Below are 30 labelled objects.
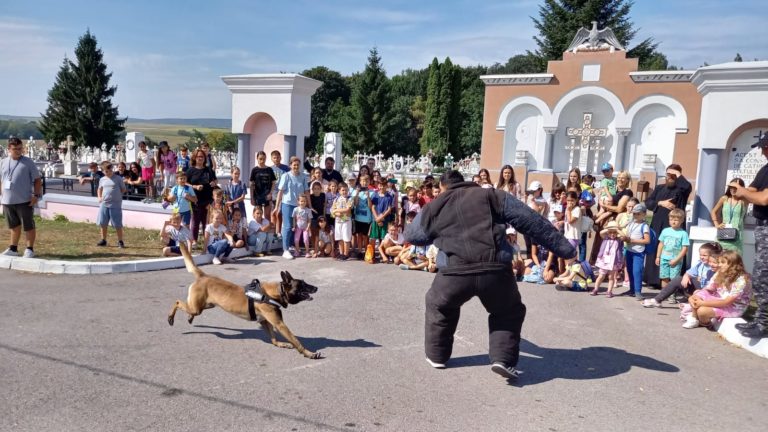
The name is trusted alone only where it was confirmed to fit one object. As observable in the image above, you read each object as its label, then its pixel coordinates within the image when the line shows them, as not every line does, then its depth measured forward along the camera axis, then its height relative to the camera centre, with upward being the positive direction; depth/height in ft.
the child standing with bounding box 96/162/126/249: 32.91 -2.59
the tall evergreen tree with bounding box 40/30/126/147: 144.66 +14.14
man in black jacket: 15.83 -2.47
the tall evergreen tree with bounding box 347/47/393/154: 147.33 +15.21
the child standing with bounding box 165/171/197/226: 32.76 -2.19
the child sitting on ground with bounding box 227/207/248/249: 33.50 -4.02
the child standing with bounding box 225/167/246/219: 34.99 -2.05
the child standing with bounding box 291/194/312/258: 33.68 -3.43
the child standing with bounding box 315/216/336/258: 34.12 -4.51
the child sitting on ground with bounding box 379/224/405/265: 32.91 -4.49
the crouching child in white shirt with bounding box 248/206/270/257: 34.32 -4.40
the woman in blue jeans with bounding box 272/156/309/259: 33.99 -1.82
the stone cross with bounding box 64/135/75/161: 90.93 +0.45
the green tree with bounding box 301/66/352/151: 161.89 +20.95
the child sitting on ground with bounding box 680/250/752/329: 21.36 -4.14
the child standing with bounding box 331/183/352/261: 33.60 -3.34
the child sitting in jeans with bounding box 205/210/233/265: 31.60 -4.47
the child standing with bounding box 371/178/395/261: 33.63 -2.53
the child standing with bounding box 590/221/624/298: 27.25 -3.87
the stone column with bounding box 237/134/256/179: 44.50 +0.53
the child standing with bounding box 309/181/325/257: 34.60 -2.58
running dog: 17.30 -4.42
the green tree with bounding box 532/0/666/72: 127.03 +35.46
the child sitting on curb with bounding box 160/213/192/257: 31.37 -4.24
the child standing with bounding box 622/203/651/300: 26.89 -3.11
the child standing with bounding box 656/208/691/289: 26.00 -3.08
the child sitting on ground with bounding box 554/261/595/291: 28.04 -5.09
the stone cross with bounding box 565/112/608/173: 84.79 +6.34
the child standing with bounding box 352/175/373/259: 33.99 -2.83
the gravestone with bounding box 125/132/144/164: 67.10 +1.39
